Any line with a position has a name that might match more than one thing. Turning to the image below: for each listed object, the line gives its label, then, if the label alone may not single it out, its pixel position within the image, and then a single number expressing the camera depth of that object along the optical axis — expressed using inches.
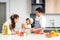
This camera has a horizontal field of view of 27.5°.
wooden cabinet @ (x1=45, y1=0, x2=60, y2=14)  154.1
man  98.8
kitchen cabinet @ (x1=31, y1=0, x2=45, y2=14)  156.9
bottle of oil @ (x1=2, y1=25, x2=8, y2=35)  88.8
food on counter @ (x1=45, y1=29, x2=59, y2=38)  85.5
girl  100.3
